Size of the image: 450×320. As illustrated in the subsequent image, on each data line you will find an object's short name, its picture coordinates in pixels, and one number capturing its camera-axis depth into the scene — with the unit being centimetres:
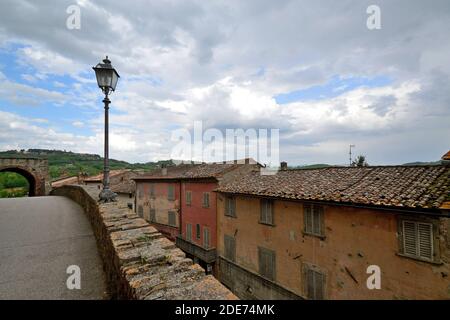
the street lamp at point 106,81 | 563
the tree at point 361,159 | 3506
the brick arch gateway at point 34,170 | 2112
